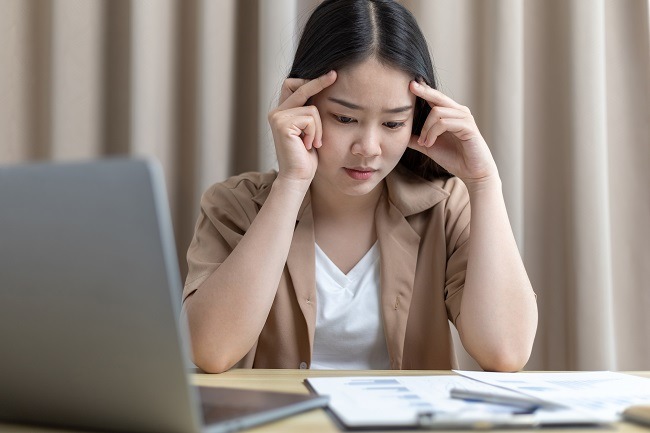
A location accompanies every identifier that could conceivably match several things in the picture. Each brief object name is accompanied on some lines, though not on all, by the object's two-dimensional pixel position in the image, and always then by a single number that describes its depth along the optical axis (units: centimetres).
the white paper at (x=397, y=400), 62
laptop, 50
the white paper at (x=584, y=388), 74
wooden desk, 62
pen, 68
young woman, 121
